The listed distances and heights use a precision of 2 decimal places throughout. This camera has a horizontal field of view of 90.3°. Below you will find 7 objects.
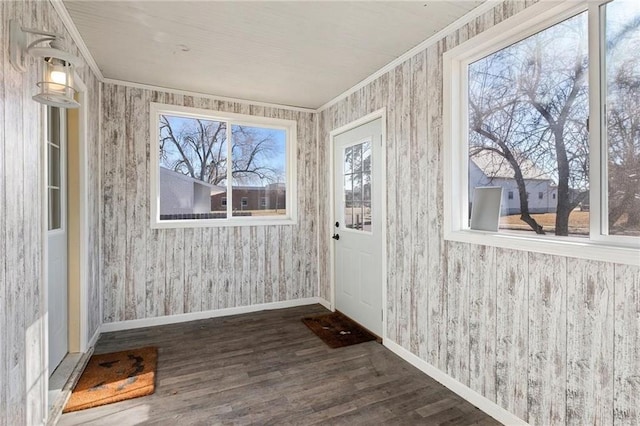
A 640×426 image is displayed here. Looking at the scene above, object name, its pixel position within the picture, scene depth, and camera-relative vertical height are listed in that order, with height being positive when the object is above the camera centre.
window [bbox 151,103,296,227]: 3.63 +0.53
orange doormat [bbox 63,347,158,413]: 2.16 -1.27
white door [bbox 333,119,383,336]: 3.24 -0.16
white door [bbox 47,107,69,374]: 2.35 -0.19
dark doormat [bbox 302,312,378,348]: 3.11 -1.27
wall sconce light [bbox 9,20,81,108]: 1.47 +0.74
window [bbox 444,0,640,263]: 1.53 +0.51
